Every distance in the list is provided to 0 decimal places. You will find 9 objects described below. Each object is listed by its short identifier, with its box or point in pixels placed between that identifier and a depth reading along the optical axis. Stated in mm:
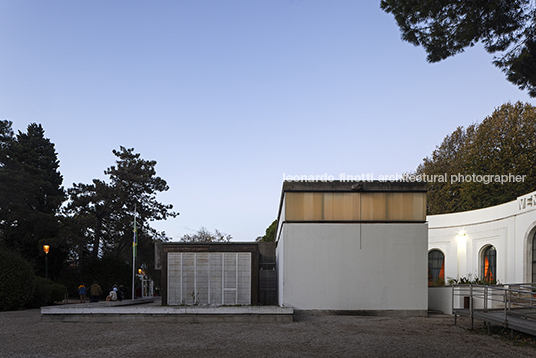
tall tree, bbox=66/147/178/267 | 40344
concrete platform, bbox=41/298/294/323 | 14922
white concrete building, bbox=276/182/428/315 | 17594
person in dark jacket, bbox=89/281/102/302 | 24734
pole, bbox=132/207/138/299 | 26086
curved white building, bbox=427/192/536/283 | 21844
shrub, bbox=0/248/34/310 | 20894
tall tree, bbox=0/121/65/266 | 33688
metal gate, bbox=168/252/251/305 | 20984
